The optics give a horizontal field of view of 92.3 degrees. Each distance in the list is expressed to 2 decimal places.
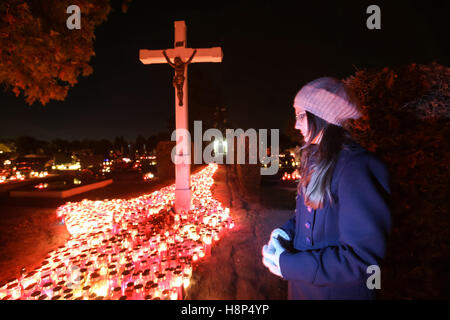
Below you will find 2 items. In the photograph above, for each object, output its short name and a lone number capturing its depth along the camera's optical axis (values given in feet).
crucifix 19.57
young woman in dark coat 3.42
